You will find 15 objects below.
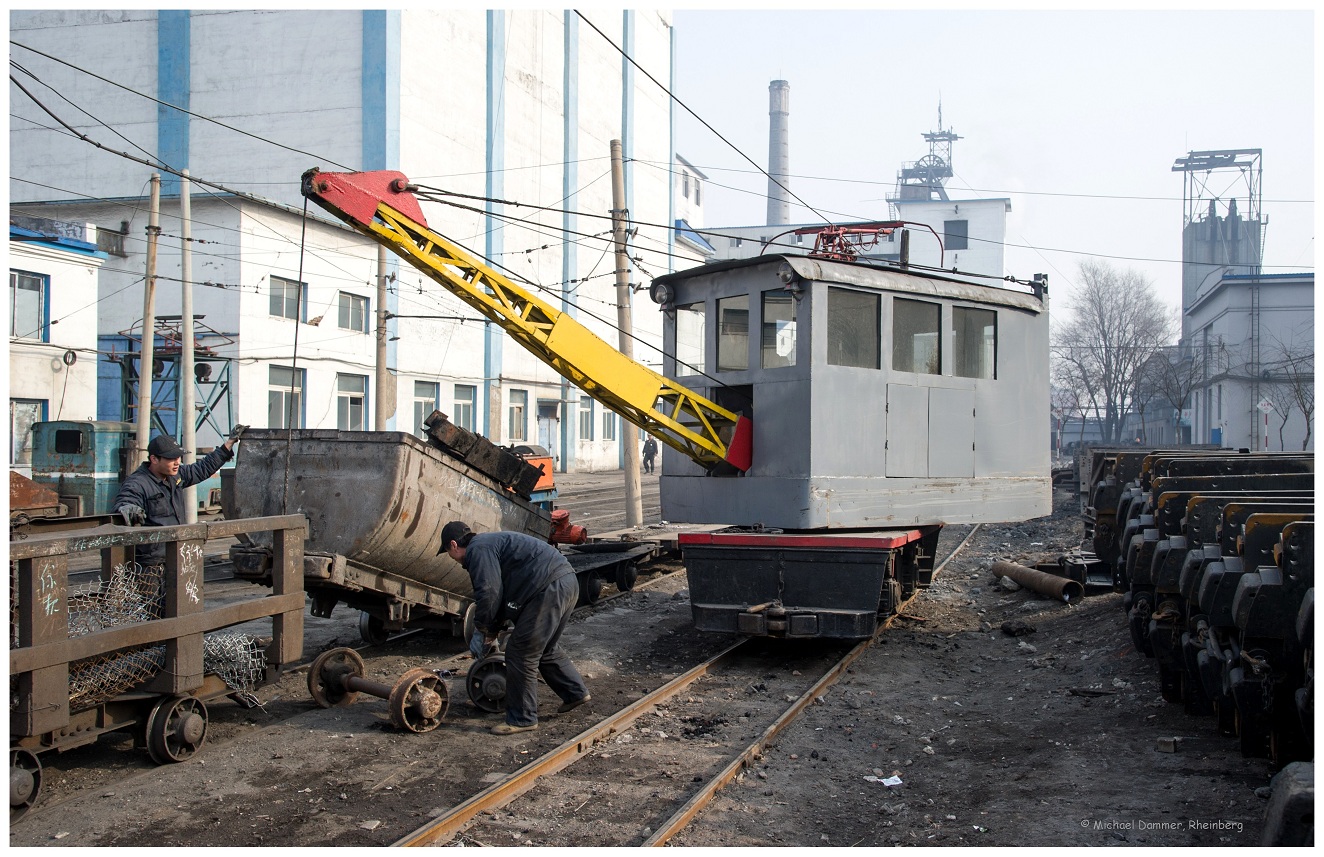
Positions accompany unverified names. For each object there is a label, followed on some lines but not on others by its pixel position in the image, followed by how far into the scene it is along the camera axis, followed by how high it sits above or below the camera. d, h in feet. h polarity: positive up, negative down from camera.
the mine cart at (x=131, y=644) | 16.61 -4.04
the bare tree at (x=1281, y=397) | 125.49 +5.61
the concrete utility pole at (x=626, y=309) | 54.61 +6.71
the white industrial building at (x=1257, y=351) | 129.90 +12.26
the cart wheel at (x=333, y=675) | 23.72 -5.85
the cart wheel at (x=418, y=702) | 21.65 -5.97
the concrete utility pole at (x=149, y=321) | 59.88 +6.56
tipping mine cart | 25.61 -2.03
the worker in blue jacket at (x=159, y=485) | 23.98 -1.40
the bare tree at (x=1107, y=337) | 163.53 +18.07
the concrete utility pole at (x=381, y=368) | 71.05 +4.60
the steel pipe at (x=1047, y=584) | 37.63 -5.69
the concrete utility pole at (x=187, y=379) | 59.26 +3.01
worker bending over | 22.48 -3.84
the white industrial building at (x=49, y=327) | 73.20 +7.64
